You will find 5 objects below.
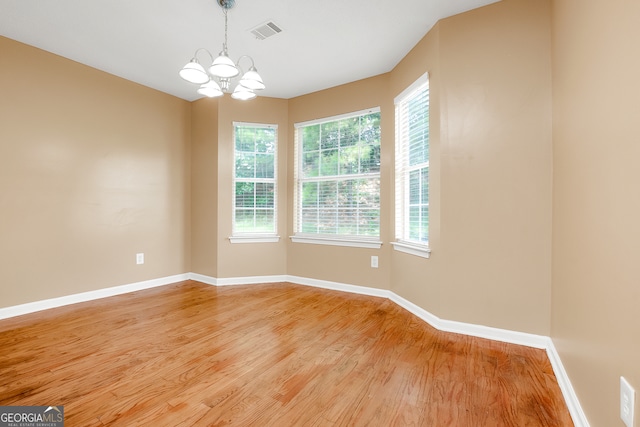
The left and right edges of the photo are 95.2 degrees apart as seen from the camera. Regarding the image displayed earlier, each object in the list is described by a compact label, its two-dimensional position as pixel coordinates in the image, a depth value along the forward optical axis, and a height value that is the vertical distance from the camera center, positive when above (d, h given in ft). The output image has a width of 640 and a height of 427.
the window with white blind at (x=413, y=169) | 9.29 +1.44
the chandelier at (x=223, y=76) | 6.79 +3.37
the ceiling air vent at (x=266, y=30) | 8.42 +5.40
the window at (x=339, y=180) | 11.80 +1.36
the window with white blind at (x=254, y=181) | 13.44 +1.44
